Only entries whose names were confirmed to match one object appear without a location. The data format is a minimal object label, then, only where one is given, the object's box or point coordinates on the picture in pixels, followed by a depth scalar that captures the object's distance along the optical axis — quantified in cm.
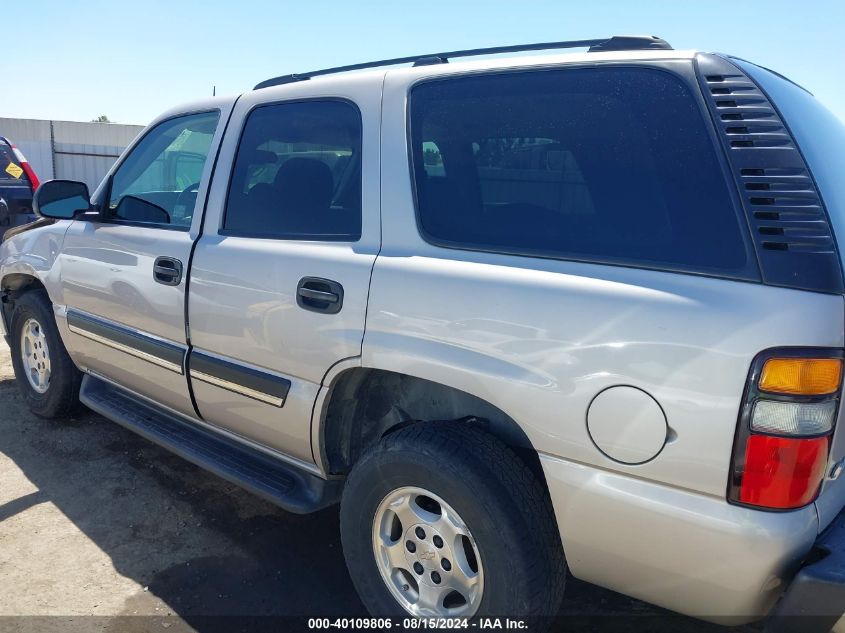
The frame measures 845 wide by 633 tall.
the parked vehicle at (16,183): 855
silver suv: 163
